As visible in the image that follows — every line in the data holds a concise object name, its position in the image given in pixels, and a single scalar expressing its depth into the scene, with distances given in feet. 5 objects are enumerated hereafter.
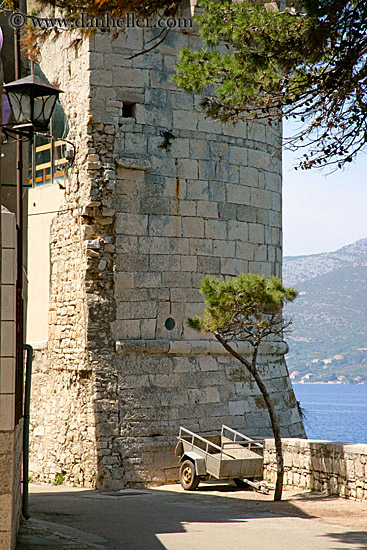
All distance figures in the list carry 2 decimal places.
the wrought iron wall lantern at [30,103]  44.09
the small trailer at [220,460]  67.46
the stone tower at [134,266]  74.28
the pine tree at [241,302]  65.31
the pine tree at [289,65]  43.60
